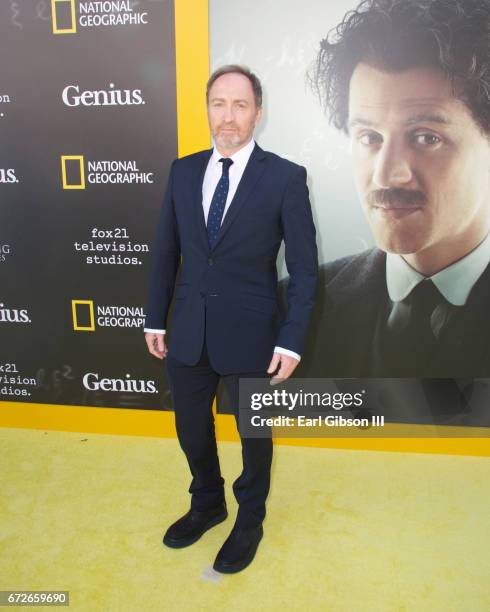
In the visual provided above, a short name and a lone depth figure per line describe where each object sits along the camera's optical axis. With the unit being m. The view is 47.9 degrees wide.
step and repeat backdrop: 2.61
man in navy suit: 1.82
